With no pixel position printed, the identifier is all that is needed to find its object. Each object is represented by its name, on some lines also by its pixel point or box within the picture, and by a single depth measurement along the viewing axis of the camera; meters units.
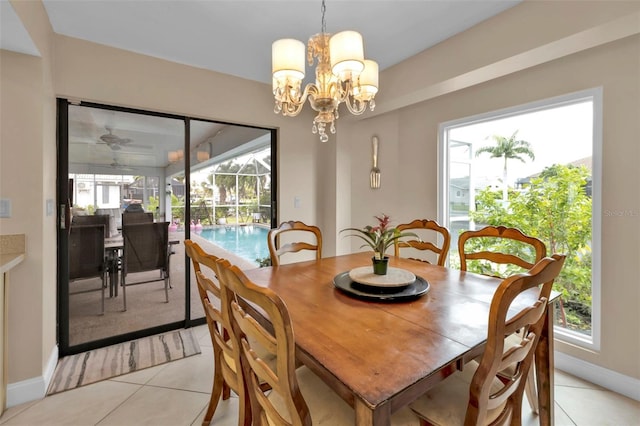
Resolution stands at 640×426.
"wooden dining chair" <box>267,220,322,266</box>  2.20
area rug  2.05
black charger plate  1.33
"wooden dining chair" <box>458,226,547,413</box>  1.70
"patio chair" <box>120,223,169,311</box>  2.72
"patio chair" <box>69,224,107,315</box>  2.41
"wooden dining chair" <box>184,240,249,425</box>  1.15
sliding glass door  2.38
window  2.08
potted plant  1.55
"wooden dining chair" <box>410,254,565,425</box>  0.81
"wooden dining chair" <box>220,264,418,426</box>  0.75
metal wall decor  3.48
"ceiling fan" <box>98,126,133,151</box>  2.51
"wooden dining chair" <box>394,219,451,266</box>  2.17
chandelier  1.51
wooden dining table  0.77
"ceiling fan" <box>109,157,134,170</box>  2.56
